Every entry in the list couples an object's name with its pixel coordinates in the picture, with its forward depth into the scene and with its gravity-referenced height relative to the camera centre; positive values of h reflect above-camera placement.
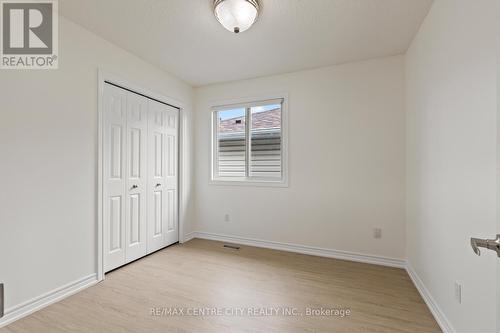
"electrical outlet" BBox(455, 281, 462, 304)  1.47 -0.82
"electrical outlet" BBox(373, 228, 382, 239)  2.84 -0.82
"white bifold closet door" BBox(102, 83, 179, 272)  2.56 -0.12
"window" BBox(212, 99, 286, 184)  3.47 +0.38
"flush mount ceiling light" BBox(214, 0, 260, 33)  1.82 +1.27
